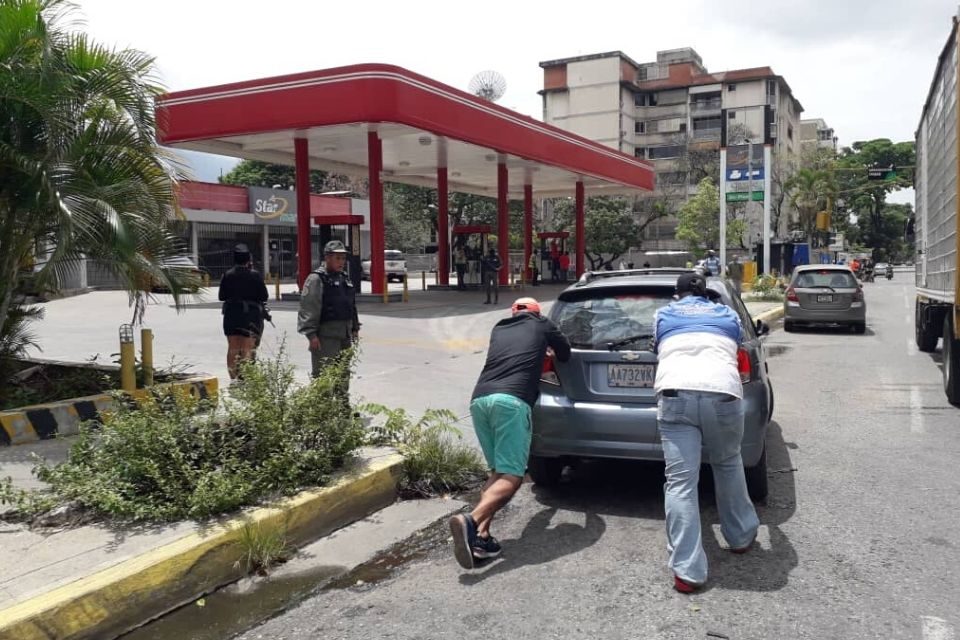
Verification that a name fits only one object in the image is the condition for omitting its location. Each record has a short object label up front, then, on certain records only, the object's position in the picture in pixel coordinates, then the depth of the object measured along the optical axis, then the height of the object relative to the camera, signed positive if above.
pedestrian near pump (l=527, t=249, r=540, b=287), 31.20 -0.22
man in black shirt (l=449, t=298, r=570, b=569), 4.31 -0.85
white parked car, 34.56 +0.01
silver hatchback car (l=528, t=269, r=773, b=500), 4.92 -0.81
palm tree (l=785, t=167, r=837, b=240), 52.78 +4.48
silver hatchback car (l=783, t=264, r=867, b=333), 15.93 -0.84
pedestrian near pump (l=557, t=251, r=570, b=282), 33.78 -0.13
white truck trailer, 7.91 +0.44
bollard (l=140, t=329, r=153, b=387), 8.06 -0.86
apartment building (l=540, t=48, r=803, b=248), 68.81 +14.25
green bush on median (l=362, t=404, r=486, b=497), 5.68 -1.42
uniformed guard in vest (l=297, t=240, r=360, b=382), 6.75 -0.36
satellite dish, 42.75 +9.71
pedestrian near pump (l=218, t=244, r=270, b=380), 8.27 -0.36
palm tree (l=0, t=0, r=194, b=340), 6.61 +1.02
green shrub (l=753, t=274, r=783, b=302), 26.05 -1.04
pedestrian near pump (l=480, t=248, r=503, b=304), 21.16 -0.18
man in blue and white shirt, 3.96 -0.85
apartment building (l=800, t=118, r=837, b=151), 97.81 +16.24
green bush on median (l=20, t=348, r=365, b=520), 4.50 -1.13
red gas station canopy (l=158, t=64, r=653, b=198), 18.27 +3.69
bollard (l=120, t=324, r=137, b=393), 7.41 -0.84
